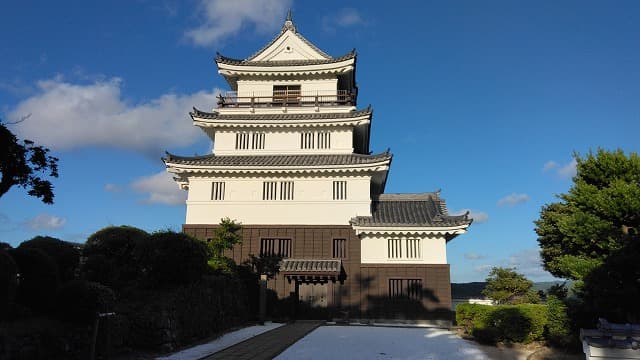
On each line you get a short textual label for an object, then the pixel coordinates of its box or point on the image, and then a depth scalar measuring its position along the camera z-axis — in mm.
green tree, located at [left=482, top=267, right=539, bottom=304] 29172
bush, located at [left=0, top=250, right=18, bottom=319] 8367
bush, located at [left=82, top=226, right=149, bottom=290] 14992
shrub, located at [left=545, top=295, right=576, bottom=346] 14883
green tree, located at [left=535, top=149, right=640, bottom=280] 17047
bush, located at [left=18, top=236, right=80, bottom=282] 13446
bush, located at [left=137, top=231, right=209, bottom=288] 14492
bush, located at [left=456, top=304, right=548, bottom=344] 15703
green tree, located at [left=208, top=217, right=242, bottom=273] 20672
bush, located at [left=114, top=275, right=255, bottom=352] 12031
